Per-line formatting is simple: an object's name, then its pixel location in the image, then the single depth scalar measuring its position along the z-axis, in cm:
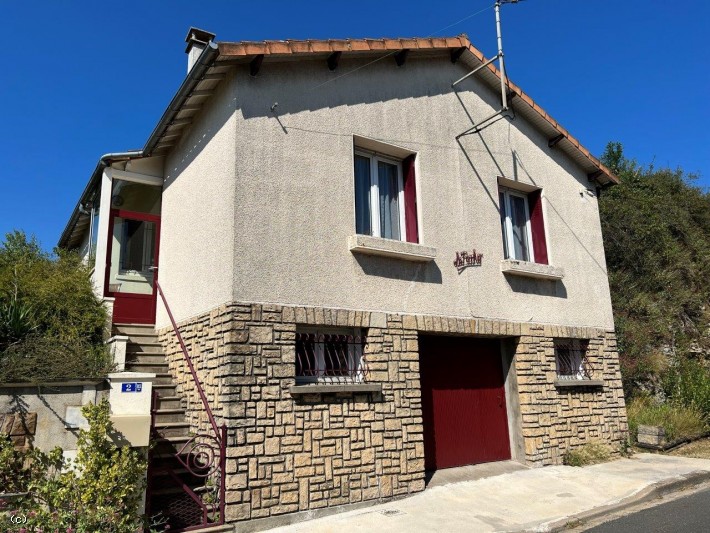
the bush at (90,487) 461
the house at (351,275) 633
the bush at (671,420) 1048
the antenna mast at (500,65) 865
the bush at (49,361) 589
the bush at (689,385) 1136
